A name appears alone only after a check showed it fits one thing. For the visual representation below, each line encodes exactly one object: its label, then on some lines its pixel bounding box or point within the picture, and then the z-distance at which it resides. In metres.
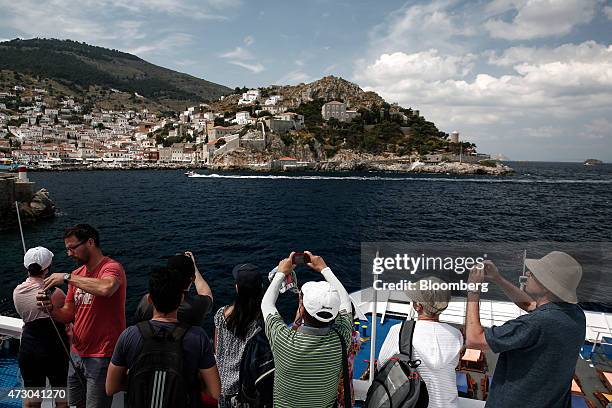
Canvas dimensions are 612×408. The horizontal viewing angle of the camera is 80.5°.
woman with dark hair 2.13
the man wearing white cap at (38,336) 2.48
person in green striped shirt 1.71
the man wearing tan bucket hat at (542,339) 1.55
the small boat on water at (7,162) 78.09
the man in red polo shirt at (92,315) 2.39
